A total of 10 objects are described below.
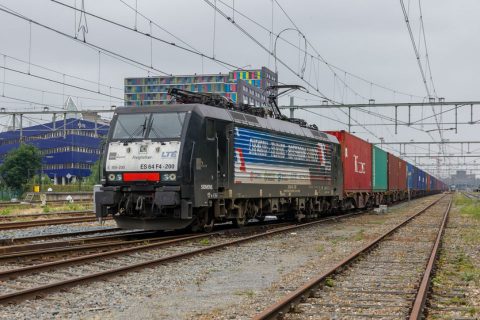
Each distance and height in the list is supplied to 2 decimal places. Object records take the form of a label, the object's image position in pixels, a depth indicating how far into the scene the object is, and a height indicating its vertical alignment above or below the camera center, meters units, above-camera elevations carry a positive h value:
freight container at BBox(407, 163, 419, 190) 51.72 +1.62
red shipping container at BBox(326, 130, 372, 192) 26.77 +1.52
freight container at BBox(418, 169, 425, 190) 63.66 +1.69
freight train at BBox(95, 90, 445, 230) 14.32 +0.65
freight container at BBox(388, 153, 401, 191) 40.00 +1.50
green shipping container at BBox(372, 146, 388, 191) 33.61 +1.46
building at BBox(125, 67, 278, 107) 137.12 +24.80
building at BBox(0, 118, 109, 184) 101.25 +6.84
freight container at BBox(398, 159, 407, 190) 44.91 +1.54
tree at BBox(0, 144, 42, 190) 63.31 +2.50
